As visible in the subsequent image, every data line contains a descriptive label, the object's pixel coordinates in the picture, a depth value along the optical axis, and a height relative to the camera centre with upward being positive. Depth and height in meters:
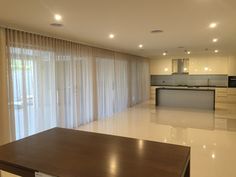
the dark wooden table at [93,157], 1.24 -0.57
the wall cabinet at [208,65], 9.28 +0.69
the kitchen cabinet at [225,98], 8.65 -0.90
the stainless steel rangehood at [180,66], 9.99 +0.73
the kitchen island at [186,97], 7.86 -0.76
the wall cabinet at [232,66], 9.06 +0.60
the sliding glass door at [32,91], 3.70 -0.17
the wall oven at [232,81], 9.12 -0.11
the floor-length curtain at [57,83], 3.72 -0.02
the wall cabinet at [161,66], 10.38 +0.75
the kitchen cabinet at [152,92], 10.86 -0.69
